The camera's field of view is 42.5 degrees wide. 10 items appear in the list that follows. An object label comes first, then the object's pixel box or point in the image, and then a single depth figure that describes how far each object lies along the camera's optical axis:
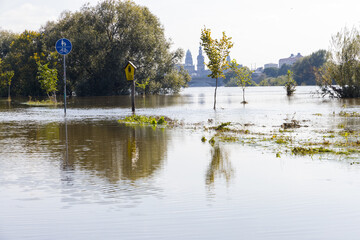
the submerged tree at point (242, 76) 54.49
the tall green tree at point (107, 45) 73.94
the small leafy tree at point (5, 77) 64.25
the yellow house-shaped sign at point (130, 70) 32.10
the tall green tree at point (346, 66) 58.19
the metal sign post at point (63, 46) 28.81
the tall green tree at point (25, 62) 81.00
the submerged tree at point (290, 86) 75.62
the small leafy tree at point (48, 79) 55.66
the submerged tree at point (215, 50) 38.22
